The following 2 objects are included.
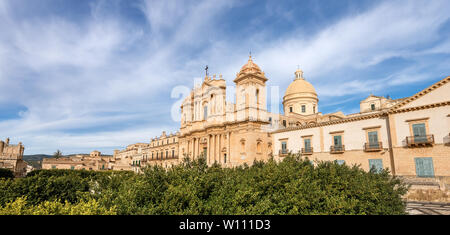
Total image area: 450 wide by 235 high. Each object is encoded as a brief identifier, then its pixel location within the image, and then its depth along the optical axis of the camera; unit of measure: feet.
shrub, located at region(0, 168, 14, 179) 82.31
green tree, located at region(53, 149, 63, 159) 265.62
